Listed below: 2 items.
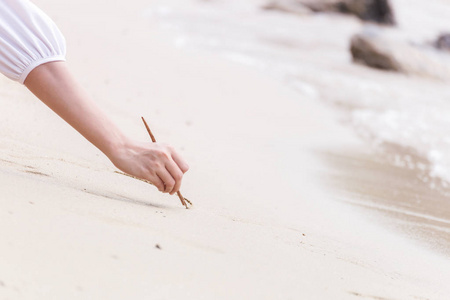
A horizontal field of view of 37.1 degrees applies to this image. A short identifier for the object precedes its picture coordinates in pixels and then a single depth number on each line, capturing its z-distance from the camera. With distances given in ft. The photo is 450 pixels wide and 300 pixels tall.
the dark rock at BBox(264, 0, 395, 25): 50.88
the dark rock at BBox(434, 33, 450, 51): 39.52
